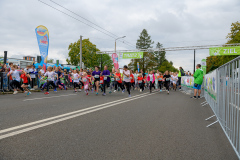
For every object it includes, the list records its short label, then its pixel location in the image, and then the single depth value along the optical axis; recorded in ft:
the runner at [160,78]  59.72
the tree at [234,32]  138.79
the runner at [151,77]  59.04
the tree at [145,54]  244.83
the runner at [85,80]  47.43
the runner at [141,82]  64.80
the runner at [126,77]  47.42
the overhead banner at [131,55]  119.06
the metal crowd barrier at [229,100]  11.54
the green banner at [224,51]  102.96
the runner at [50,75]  48.26
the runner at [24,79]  41.87
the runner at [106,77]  44.99
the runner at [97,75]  45.37
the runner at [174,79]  73.67
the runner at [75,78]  57.59
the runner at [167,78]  55.83
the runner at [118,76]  48.64
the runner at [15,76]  43.66
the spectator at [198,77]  39.93
